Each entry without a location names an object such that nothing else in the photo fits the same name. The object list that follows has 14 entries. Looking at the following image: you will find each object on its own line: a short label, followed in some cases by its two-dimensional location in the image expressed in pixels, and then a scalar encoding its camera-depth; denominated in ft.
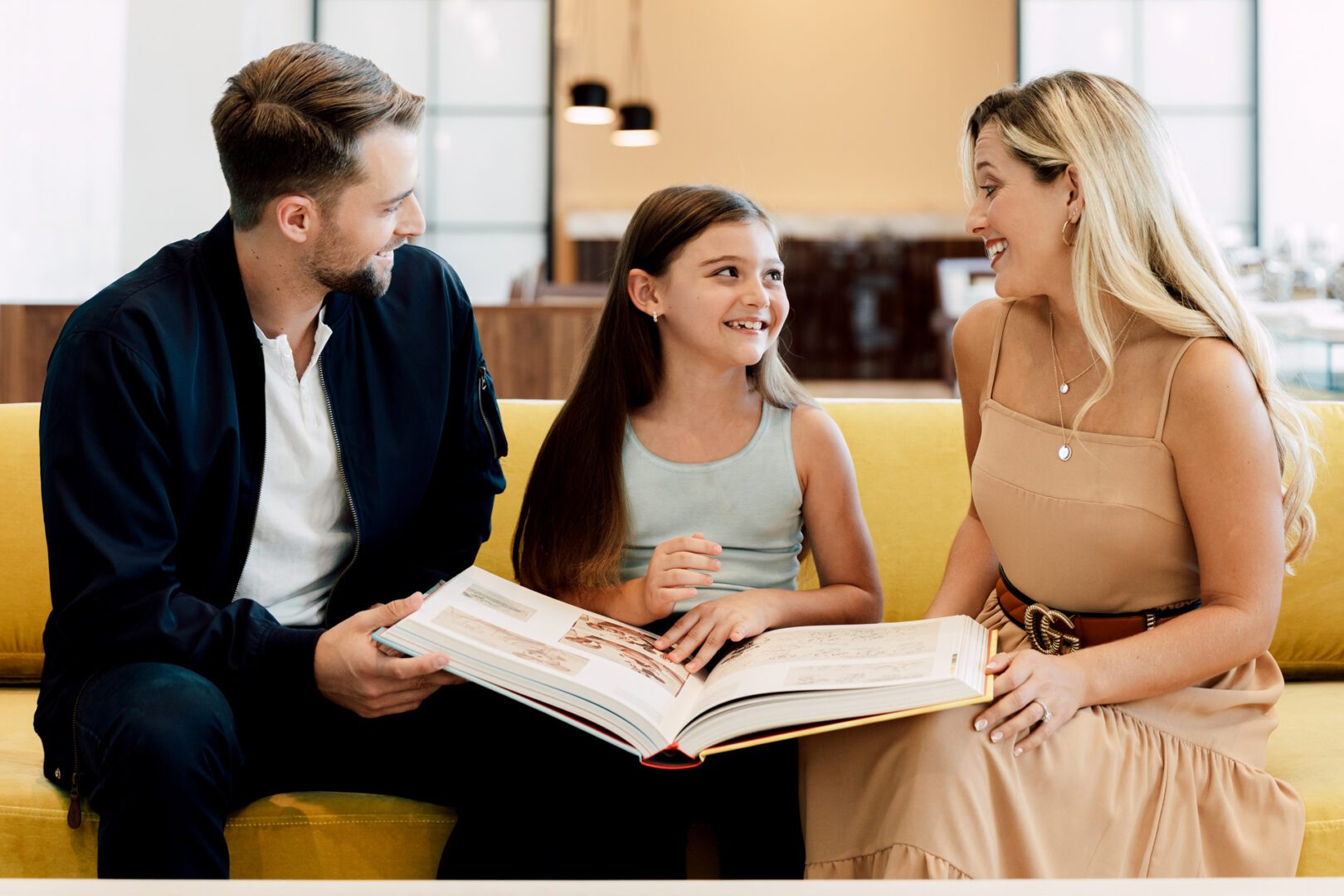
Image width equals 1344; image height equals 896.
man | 4.22
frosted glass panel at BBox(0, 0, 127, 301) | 15.87
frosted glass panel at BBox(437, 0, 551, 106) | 28.68
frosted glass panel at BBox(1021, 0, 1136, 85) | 27.86
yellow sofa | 4.52
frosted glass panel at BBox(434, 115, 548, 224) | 28.91
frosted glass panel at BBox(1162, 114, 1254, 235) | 27.63
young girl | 5.25
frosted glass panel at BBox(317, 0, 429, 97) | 28.48
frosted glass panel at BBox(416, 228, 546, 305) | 29.09
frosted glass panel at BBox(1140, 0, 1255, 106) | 27.58
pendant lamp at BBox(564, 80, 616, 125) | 24.68
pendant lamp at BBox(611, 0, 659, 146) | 25.99
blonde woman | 3.97
